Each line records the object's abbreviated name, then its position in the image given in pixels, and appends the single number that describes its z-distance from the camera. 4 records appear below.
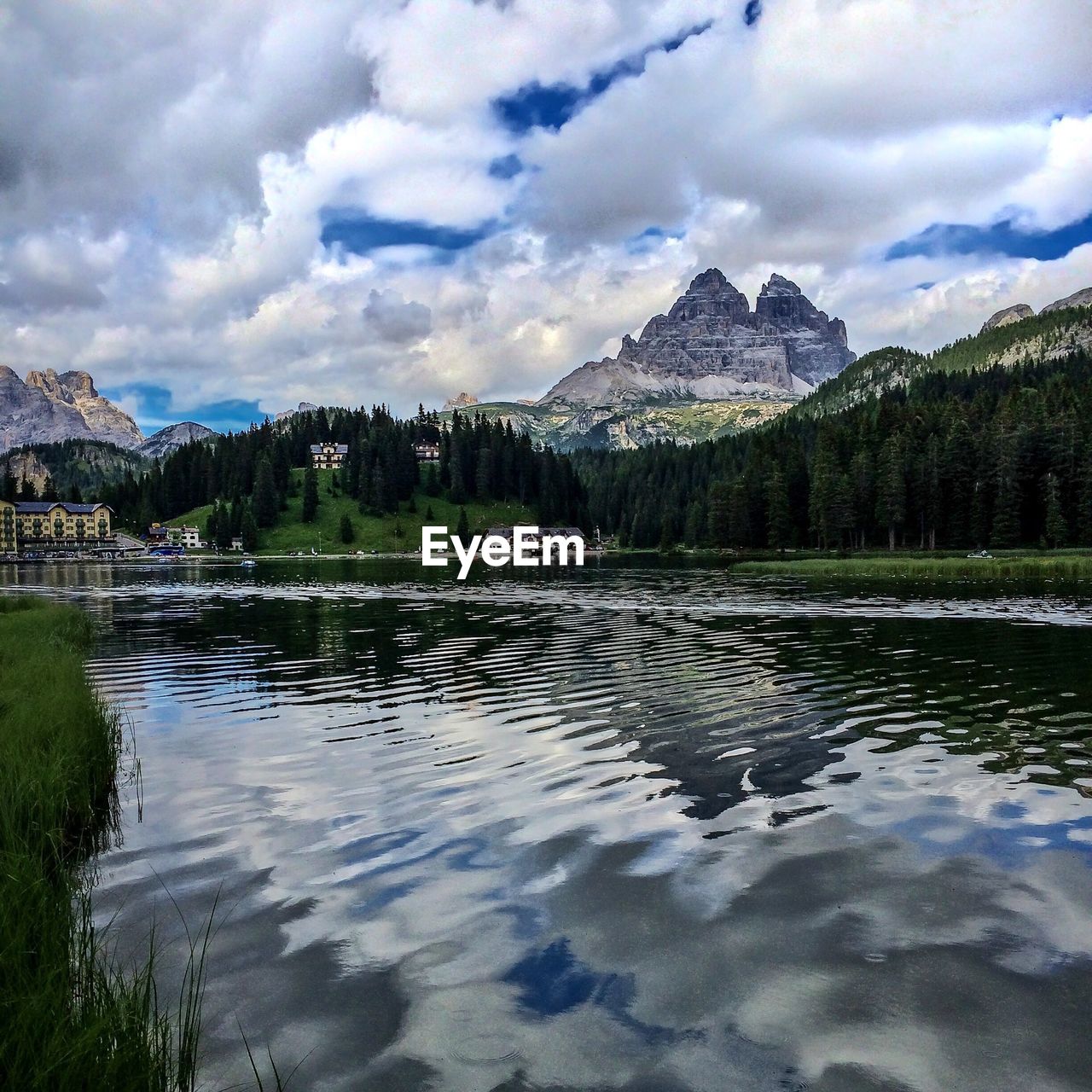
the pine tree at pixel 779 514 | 169.00
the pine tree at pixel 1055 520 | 129.62
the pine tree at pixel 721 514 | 189.00
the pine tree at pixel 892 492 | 149.12
